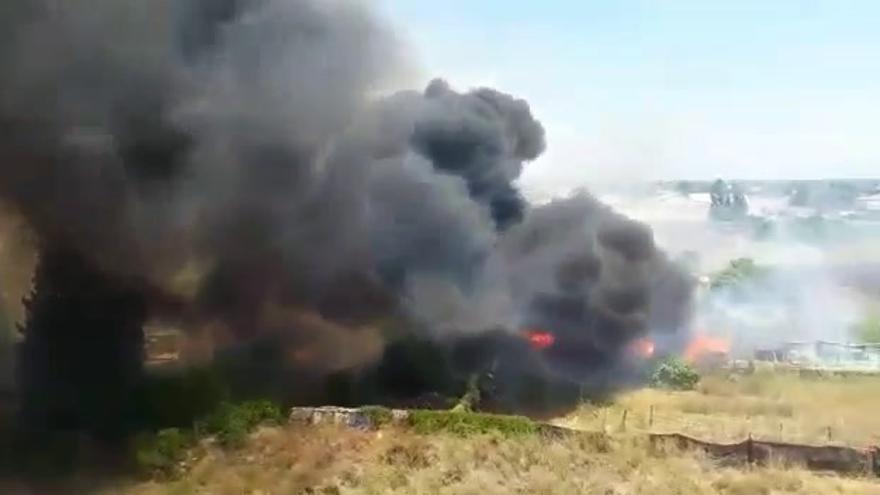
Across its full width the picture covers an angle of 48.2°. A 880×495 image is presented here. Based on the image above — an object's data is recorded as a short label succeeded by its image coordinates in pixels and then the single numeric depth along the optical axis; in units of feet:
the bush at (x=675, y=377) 87.76
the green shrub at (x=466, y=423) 60.44
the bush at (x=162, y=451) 55.75
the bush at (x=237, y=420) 59.16
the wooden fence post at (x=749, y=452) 61.00
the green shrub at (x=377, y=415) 61.16
